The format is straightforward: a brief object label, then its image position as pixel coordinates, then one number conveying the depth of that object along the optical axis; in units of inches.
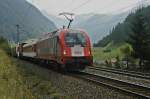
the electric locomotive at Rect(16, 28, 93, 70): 879.1
